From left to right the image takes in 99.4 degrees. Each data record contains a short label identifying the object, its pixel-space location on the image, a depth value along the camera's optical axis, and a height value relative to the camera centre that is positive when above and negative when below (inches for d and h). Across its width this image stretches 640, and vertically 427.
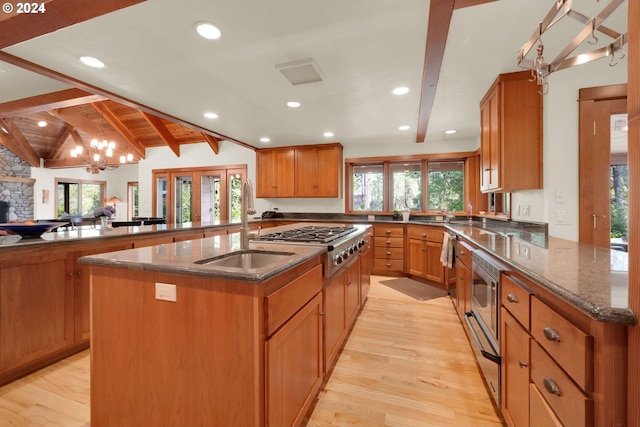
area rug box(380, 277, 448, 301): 143.8 -43.3
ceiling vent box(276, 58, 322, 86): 88.5 +49.0
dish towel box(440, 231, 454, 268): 118.9 -17.7
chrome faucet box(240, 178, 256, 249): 64.1 +0.6
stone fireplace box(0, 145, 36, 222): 286.8 +28.9
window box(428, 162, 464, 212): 192.2 +19.2
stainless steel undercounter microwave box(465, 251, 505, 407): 59.0 -26.4
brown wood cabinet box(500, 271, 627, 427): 27.7 -19.3
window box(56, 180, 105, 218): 341.1 +23.6
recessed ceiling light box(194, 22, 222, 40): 70.1 +48.8
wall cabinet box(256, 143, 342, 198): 201.2 +32.3
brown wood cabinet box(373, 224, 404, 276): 176.9 -23.4
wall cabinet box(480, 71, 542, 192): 90.0 +27.2
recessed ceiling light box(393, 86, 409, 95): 107.5 +49.5
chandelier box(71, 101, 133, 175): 195.9 +45.7
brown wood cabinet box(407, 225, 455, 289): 154.1 -24.8
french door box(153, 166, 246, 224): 241.4 +18.0
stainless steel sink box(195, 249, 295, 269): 57.4 -10.0
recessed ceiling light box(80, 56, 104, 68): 87.4 +50.3
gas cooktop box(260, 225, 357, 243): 75.0 -6.8
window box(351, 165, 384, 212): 211.2 +19.8
